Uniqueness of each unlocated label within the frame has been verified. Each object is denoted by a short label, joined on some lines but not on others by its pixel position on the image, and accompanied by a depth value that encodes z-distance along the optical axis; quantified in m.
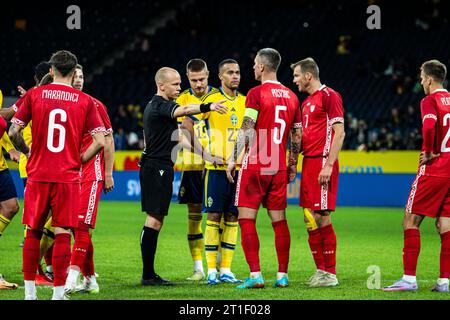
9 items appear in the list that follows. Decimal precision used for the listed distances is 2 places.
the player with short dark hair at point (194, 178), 18.83
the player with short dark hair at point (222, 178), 18.05
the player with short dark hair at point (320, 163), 16.75
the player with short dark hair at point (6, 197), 17.73
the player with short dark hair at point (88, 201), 15.62
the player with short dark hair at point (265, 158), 16.37
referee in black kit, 16.94
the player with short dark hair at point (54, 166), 13.48
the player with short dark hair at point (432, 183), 15.91
